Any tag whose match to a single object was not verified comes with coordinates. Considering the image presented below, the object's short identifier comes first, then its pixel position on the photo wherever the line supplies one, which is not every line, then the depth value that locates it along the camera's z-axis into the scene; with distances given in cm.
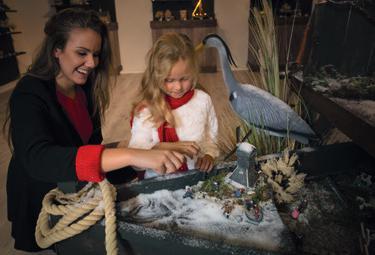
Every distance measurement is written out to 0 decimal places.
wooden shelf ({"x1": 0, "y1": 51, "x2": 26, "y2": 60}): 438
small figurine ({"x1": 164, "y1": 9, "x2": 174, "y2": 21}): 496
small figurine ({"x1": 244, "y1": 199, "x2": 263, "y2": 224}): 67
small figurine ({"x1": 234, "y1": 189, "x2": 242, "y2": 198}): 75
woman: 66
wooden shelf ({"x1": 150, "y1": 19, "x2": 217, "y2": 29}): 482
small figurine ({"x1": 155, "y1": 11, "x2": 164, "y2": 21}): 500
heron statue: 101
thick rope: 58
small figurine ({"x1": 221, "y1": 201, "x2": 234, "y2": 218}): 69
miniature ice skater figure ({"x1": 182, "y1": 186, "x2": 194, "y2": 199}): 76
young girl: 99
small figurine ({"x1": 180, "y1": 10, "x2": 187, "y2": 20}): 497
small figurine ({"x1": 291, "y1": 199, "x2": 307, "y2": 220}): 76
